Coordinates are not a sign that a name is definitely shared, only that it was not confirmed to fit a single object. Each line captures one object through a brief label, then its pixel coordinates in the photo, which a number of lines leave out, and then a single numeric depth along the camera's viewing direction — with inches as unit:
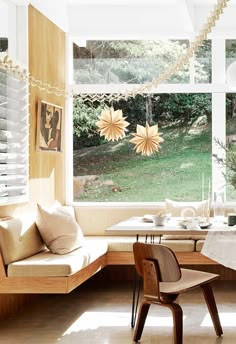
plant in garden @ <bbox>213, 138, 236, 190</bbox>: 197.3
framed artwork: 250.4
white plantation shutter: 216.1
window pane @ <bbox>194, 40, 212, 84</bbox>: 290.4
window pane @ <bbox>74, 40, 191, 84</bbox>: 292.8
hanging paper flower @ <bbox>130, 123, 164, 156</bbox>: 291.0
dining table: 156.8
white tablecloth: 154.3
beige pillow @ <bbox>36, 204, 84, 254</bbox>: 220.2
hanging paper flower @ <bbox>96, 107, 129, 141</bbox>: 287.3
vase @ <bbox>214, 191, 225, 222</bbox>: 233.3
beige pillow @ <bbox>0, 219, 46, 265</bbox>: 195.5
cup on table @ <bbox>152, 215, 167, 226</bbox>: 212.8
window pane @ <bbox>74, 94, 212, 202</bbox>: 292.4
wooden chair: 163.3
